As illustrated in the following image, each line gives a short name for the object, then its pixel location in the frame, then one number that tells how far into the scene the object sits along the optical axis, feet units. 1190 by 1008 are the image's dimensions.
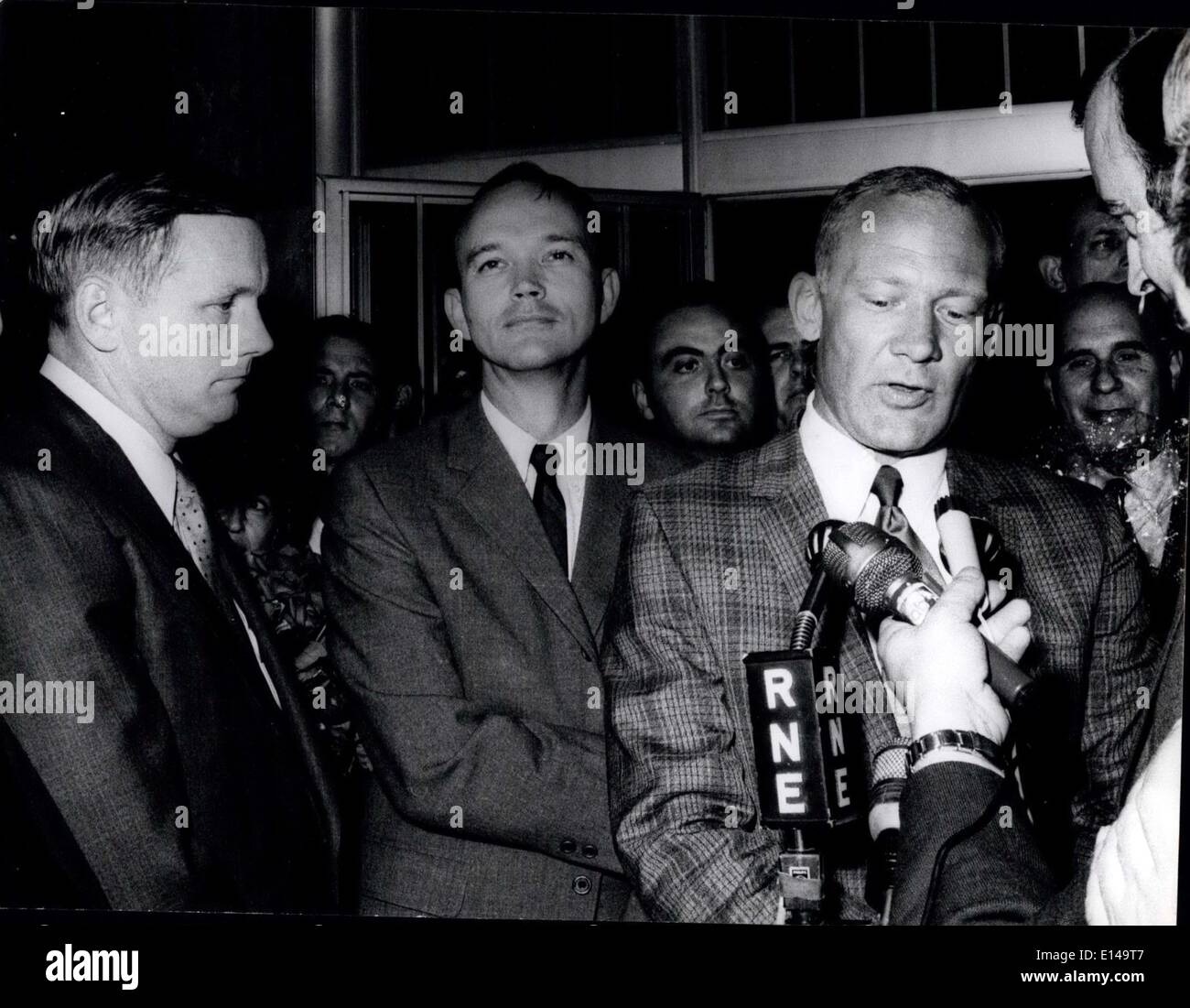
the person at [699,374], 7.64
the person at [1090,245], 7.73
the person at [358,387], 7.68
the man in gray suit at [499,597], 7.27
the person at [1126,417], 7.66
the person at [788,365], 7.58
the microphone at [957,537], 7.45
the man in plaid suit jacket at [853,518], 7.16
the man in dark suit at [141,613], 7.18
